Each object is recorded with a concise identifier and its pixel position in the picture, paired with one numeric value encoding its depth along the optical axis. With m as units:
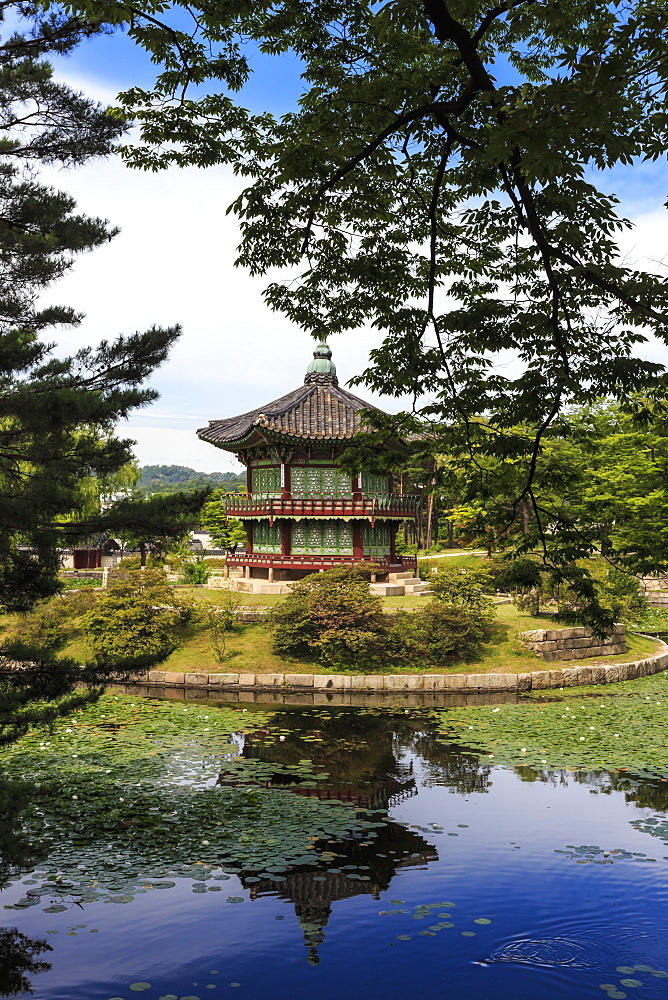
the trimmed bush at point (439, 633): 17.55
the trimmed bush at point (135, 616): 17.33
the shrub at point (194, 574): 30.14
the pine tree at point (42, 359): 7.12
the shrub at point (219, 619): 18.19
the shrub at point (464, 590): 18.72
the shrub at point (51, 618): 16.50
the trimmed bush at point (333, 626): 17.19
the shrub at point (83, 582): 27.08
